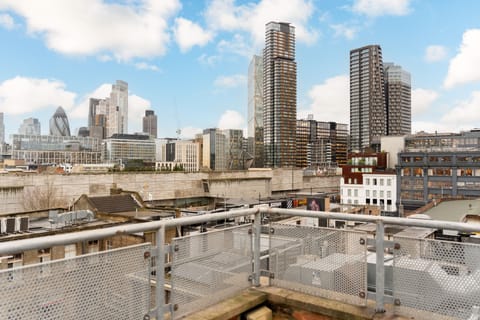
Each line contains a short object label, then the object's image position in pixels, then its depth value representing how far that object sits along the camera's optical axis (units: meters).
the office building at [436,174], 53.00
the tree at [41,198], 38.56
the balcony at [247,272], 2.25
